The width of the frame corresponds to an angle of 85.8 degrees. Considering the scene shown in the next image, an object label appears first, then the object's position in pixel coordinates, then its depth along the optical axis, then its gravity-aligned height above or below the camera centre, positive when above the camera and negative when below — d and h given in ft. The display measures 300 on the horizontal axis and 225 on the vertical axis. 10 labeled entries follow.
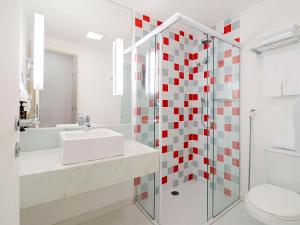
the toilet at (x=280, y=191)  3.58 -2.15
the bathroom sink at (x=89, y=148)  3.48 -0.84
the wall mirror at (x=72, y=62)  4.44 +1.55
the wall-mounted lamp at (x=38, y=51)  4.45 +1.69
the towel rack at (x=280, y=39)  4.69 +2.27
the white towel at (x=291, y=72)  4.86 +1.26
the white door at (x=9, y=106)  1.91 +0.06
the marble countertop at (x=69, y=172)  2.97 -1.32
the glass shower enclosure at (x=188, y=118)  5.37 -0.23
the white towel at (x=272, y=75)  5.22 +1.27
